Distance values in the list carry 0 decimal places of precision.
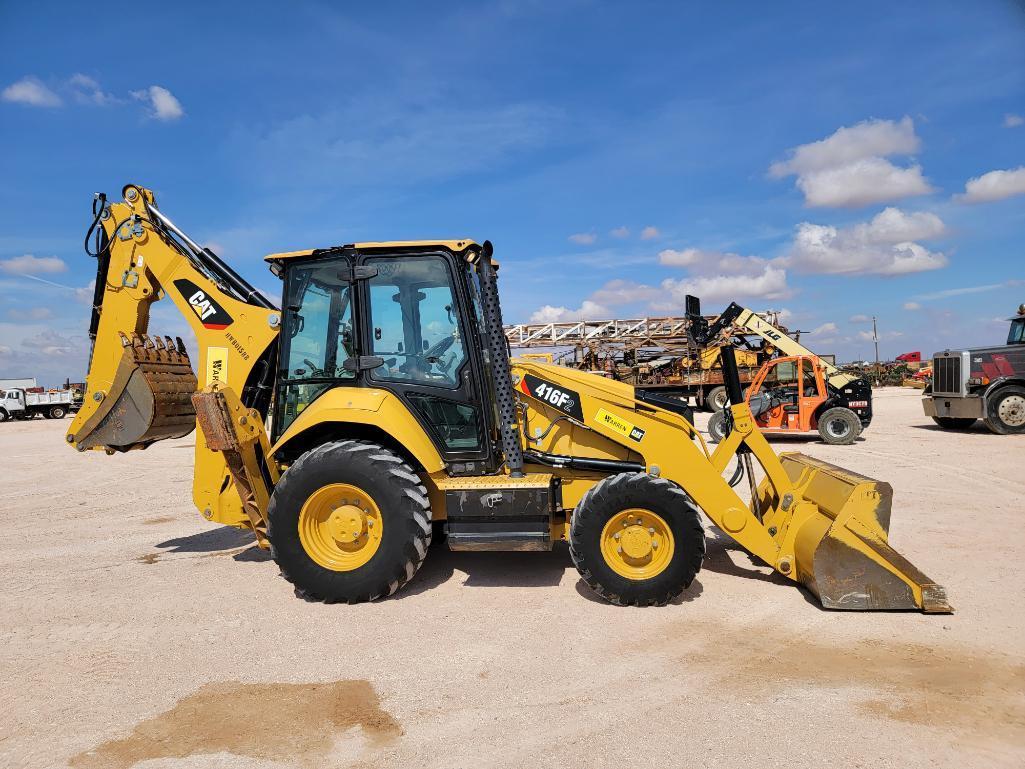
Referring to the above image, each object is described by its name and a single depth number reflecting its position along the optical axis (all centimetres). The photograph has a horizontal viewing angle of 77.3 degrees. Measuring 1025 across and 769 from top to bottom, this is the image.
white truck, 3600
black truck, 1452
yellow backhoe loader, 468
